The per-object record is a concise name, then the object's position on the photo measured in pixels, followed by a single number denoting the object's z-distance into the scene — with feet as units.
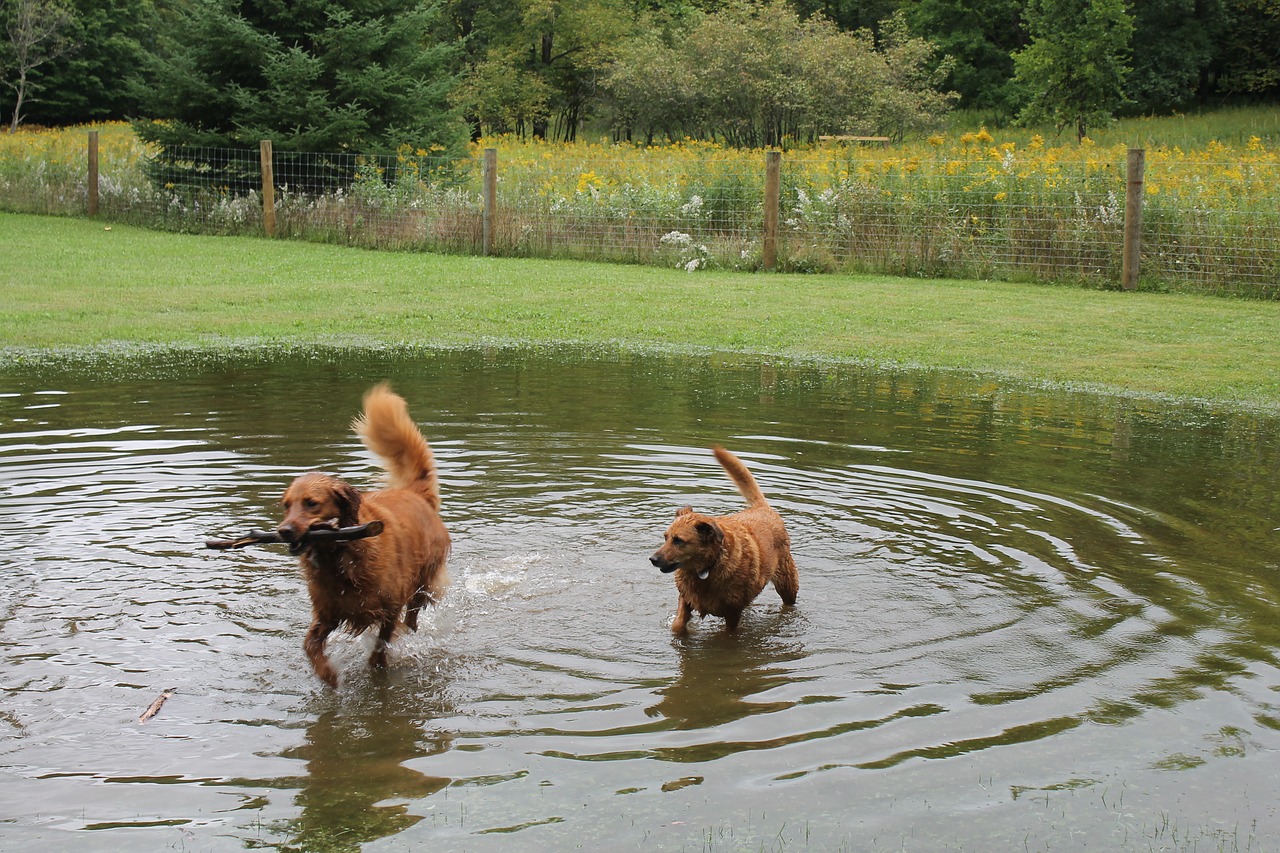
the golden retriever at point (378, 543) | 15.96
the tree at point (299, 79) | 86.22
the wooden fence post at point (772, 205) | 69.15
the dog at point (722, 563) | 18.24
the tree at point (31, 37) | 159.74
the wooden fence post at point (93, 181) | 93.09
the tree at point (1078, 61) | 120.57
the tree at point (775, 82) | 127.65
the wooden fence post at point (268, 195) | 82.58
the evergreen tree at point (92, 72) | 177.78
